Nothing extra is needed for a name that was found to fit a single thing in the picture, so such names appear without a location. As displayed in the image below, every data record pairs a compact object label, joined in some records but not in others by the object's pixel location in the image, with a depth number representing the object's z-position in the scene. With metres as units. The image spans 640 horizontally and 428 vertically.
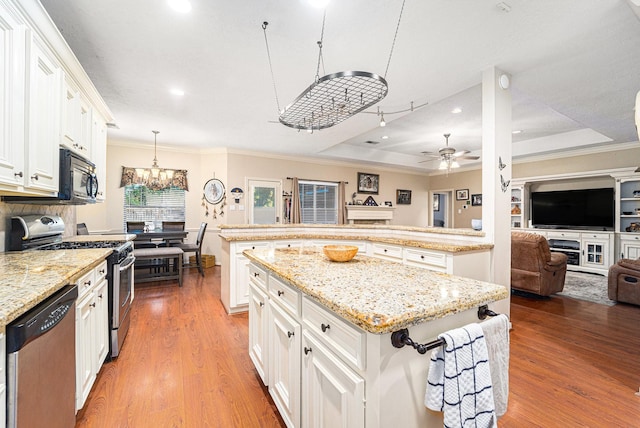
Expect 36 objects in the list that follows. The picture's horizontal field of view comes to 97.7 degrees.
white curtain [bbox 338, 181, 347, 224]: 7.49
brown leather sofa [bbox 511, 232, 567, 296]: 3.68
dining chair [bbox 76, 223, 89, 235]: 4.31
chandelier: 5.59
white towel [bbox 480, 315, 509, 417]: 1.04
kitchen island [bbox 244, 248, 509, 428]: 0.89
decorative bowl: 1.75
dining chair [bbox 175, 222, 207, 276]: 5.19
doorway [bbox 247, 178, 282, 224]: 6.50
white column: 2.68
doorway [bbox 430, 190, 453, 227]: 8.70
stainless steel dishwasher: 0.89
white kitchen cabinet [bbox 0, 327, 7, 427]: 0.85
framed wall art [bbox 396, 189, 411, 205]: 8.52
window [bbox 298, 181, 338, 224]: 7.20
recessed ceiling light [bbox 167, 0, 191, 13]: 1.88
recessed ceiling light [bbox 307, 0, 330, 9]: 1.84
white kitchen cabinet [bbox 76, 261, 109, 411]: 1.55
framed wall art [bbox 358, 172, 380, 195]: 7.91
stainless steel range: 2.05
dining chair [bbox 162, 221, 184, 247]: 5.60
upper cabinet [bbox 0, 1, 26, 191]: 1.43
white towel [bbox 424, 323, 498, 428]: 0.90
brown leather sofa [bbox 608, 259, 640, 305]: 3.46
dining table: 4.90
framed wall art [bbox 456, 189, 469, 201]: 8.04
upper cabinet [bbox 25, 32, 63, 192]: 1.63
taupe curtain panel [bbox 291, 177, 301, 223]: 6.88
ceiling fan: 4.84
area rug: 3.87
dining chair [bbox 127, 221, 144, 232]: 5.32
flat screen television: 5.45
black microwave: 2.07
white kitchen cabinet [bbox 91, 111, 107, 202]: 2.88
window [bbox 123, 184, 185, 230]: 5.80
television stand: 5.28
